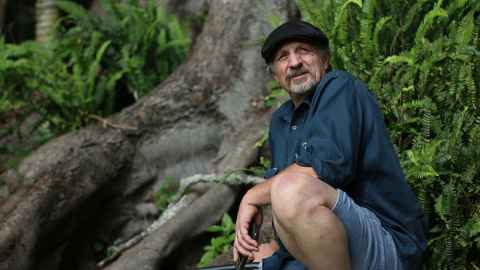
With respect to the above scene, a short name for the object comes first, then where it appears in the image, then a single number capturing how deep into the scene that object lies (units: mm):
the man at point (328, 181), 3141
